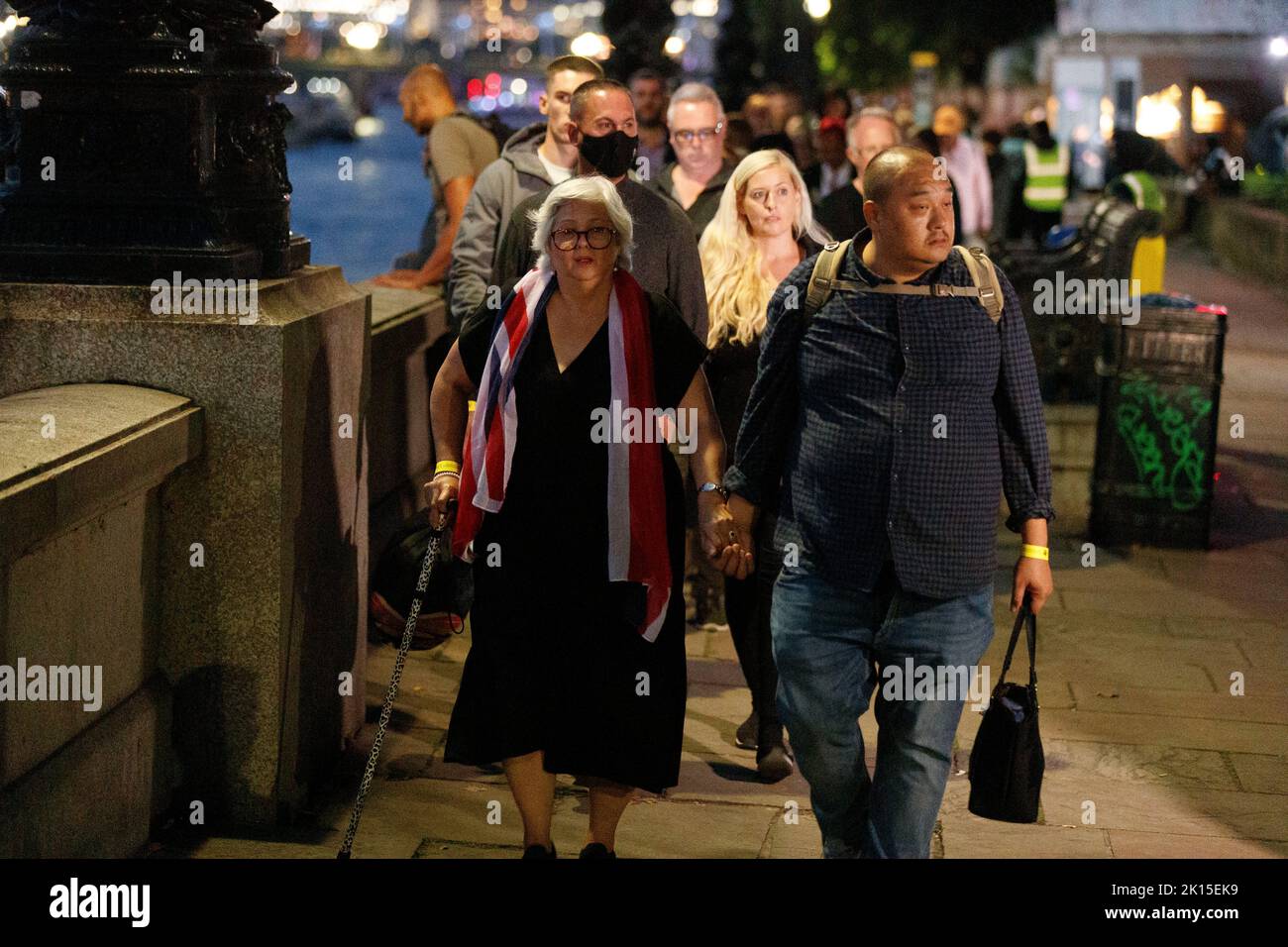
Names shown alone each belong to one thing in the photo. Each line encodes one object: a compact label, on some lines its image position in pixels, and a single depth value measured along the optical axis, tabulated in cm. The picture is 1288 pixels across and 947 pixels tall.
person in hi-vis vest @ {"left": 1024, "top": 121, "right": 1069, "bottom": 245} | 1961
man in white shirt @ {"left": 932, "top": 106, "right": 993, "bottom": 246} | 1605
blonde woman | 634
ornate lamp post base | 535
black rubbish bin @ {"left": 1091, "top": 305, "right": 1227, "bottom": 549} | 947
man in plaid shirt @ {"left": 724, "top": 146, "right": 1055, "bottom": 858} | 442
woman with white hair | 486
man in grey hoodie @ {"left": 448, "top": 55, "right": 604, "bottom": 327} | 716
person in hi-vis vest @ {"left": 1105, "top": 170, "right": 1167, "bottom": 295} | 1281
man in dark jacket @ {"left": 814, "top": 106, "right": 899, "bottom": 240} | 829
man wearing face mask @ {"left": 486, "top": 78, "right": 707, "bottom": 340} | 634
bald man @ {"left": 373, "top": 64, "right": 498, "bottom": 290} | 914
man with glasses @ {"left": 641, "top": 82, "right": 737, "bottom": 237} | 788
